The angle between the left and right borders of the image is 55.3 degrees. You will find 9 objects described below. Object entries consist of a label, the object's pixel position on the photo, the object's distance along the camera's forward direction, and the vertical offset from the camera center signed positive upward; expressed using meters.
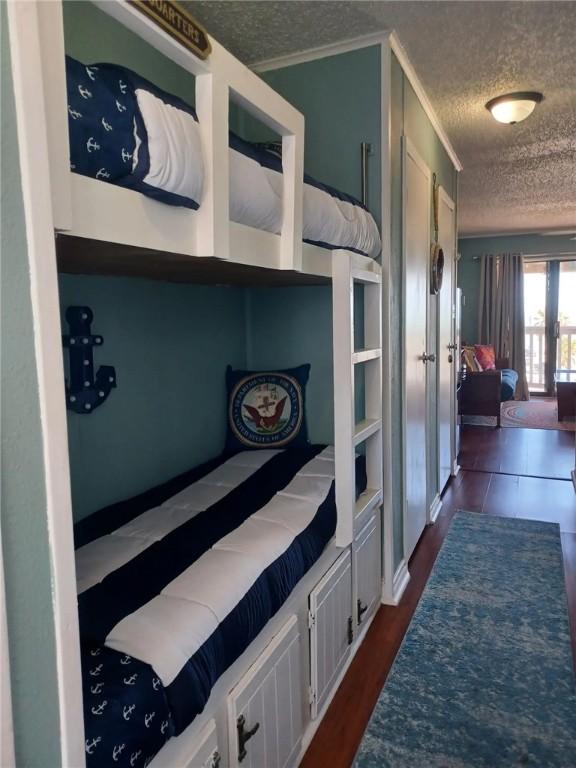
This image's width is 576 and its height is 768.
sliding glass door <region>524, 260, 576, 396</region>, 7.52 -0.01
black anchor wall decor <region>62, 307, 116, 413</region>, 1.64 -0.07
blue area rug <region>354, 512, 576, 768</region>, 1.58 -1.20
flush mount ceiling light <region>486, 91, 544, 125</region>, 2.62 +1.04
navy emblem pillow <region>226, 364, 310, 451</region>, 2.41 -0.36
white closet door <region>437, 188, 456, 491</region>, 3.54 -0.15
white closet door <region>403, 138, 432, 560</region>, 2.54 -0.04
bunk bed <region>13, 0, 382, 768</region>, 0.87 -0.55
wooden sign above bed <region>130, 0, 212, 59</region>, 0.84 +0.50
